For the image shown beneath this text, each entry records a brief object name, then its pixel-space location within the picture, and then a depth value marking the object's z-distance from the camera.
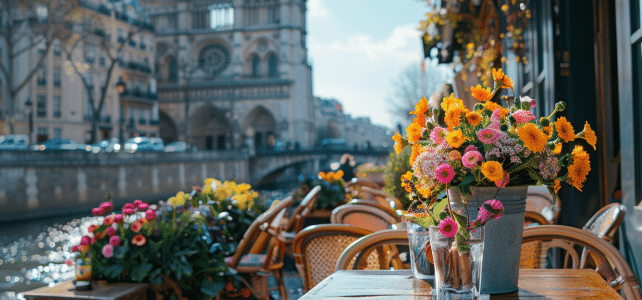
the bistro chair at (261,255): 3.64
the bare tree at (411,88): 37.44
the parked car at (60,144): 30.19
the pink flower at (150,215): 3.35
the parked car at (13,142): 25.94
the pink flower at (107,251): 3.21
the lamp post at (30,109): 26.66
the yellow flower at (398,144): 1.78
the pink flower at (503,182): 1.47
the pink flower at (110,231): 3.30
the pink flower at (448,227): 1.37
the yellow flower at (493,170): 1.41
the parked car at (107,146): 28.39
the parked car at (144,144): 34.47
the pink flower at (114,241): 3.23
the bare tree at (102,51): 23.80
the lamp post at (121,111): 42.31
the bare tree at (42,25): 21.69
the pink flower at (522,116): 1.51
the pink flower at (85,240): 3.20
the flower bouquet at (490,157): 1.46
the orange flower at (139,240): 3.30
